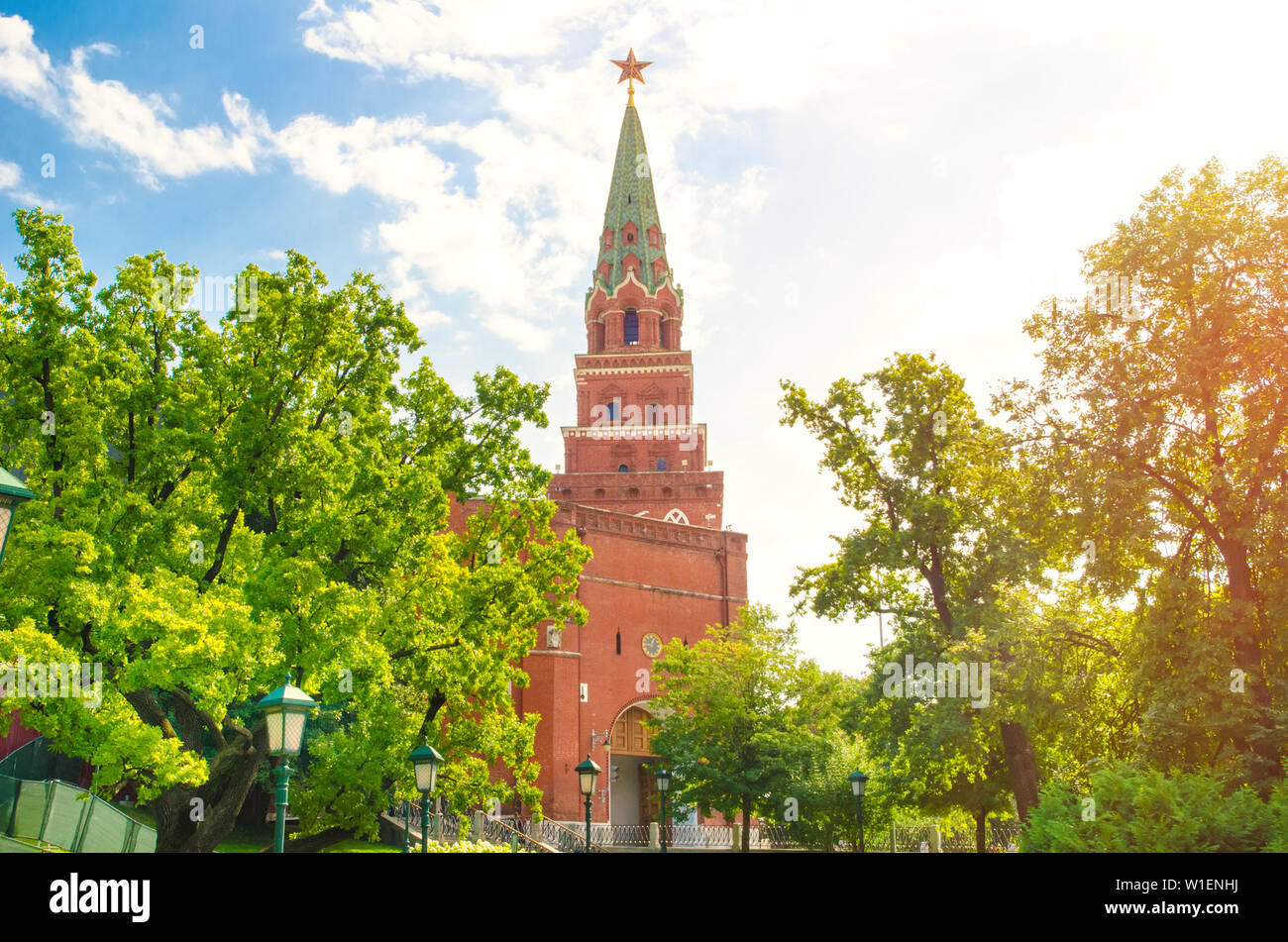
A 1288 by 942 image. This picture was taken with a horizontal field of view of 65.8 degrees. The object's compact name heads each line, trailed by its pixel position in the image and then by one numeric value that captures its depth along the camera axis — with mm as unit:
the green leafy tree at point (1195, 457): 14602
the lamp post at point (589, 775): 20562
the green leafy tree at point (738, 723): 29453
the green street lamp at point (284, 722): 11516
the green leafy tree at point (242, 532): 14781
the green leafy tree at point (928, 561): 20516
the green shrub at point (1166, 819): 11648
